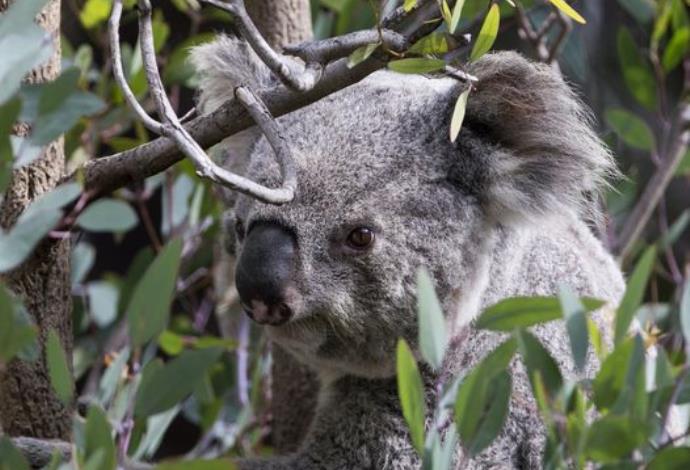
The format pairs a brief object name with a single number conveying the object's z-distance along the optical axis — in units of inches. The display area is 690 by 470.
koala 145.0
